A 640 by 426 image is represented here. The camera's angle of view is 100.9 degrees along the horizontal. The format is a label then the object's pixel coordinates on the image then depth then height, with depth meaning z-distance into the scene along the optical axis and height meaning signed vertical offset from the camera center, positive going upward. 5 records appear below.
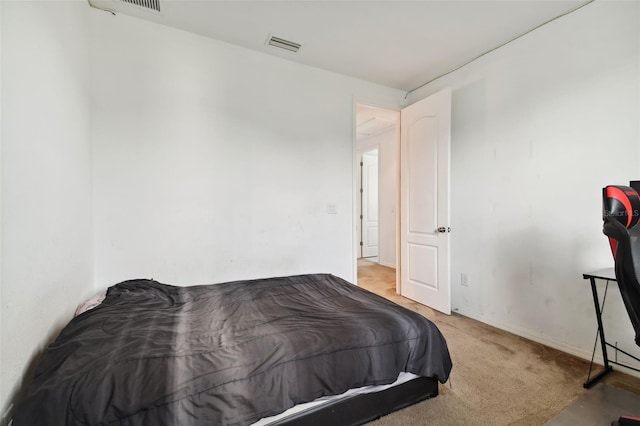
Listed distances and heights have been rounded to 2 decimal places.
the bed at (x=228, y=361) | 0.92 -0.62
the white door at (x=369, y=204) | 6.23 +0.20
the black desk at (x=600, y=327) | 1.65 -0.75
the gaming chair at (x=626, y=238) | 1.16 -0.12
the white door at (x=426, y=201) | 2.86 +0.13
